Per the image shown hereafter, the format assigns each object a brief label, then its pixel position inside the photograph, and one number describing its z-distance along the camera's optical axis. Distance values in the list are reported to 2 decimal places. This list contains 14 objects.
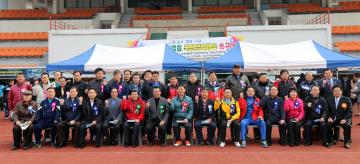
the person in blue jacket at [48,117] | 9.52
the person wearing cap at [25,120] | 9.30
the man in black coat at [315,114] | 9.29
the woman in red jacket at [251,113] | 9.38
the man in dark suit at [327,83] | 10.56
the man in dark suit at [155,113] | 9.66
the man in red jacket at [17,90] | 12.94
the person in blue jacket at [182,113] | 9.52
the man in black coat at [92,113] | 9.50
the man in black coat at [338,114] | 9.17
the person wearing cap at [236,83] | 10.62
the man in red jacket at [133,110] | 9.52
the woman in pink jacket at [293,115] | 9.38
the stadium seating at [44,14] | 31.31
